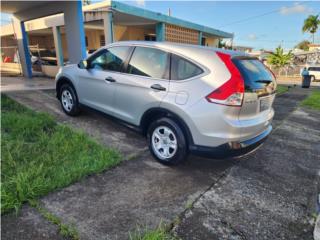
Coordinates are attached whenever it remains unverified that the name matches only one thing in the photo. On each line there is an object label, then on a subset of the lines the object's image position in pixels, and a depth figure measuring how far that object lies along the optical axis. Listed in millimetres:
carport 8289
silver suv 2902
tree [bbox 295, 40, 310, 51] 71600
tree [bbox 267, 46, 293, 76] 31172
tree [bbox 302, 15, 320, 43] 49391
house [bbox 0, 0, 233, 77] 8609
